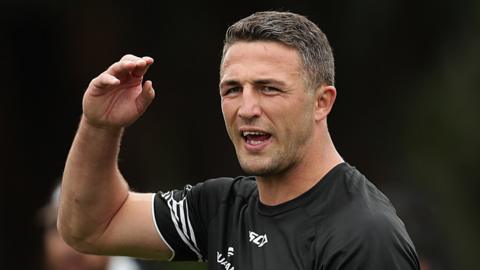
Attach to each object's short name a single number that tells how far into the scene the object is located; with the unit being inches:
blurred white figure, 589.9
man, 374.0
